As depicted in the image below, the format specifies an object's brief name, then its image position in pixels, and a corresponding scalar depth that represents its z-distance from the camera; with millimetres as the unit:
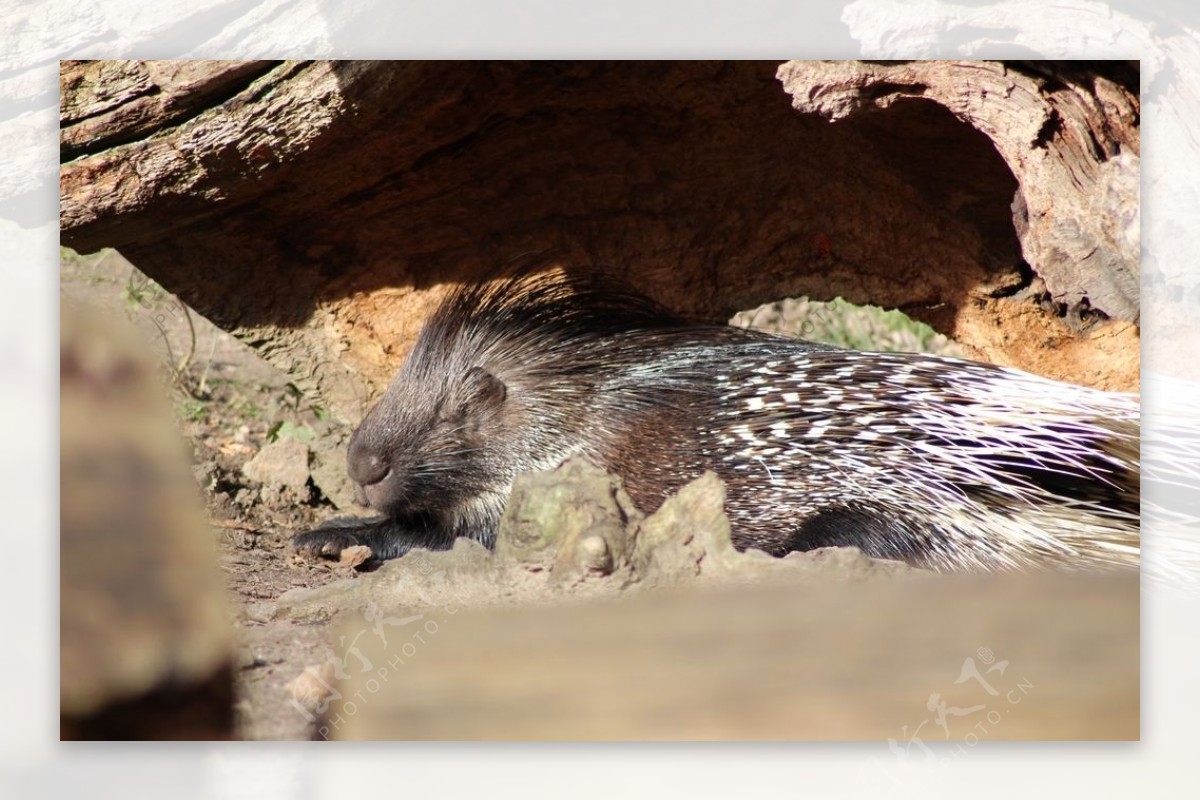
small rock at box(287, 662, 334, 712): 2109
